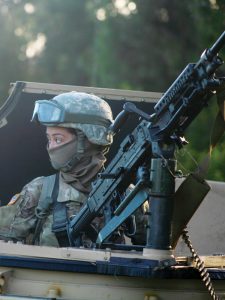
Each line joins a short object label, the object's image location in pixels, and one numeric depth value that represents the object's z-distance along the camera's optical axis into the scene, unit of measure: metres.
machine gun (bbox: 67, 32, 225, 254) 11.75
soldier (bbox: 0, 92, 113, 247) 14.01
